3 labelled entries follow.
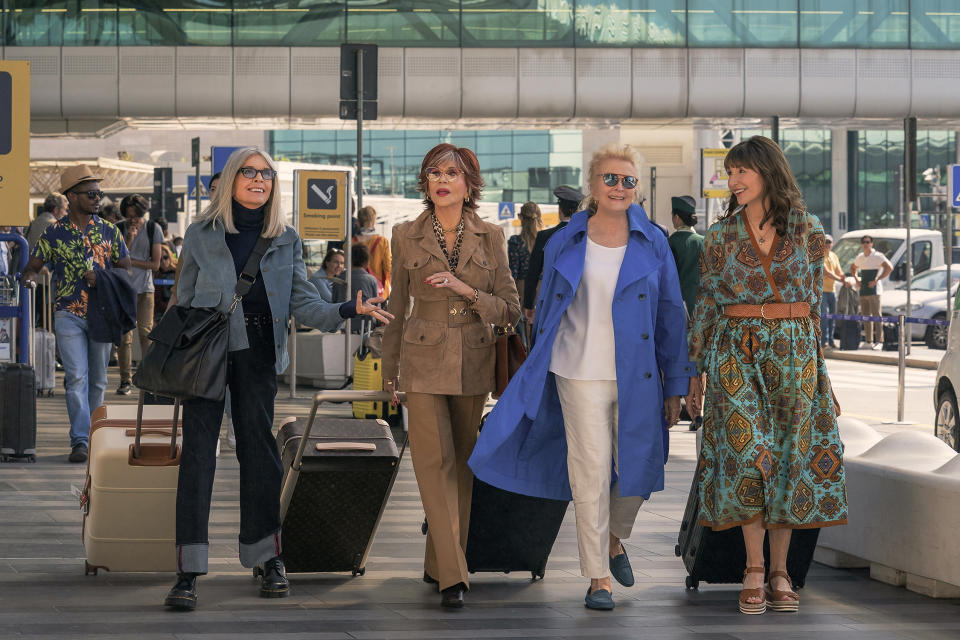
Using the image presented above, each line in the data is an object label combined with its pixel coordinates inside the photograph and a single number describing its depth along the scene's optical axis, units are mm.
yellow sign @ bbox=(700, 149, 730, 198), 26047
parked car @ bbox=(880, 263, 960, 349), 27859
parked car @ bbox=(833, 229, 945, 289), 32125
